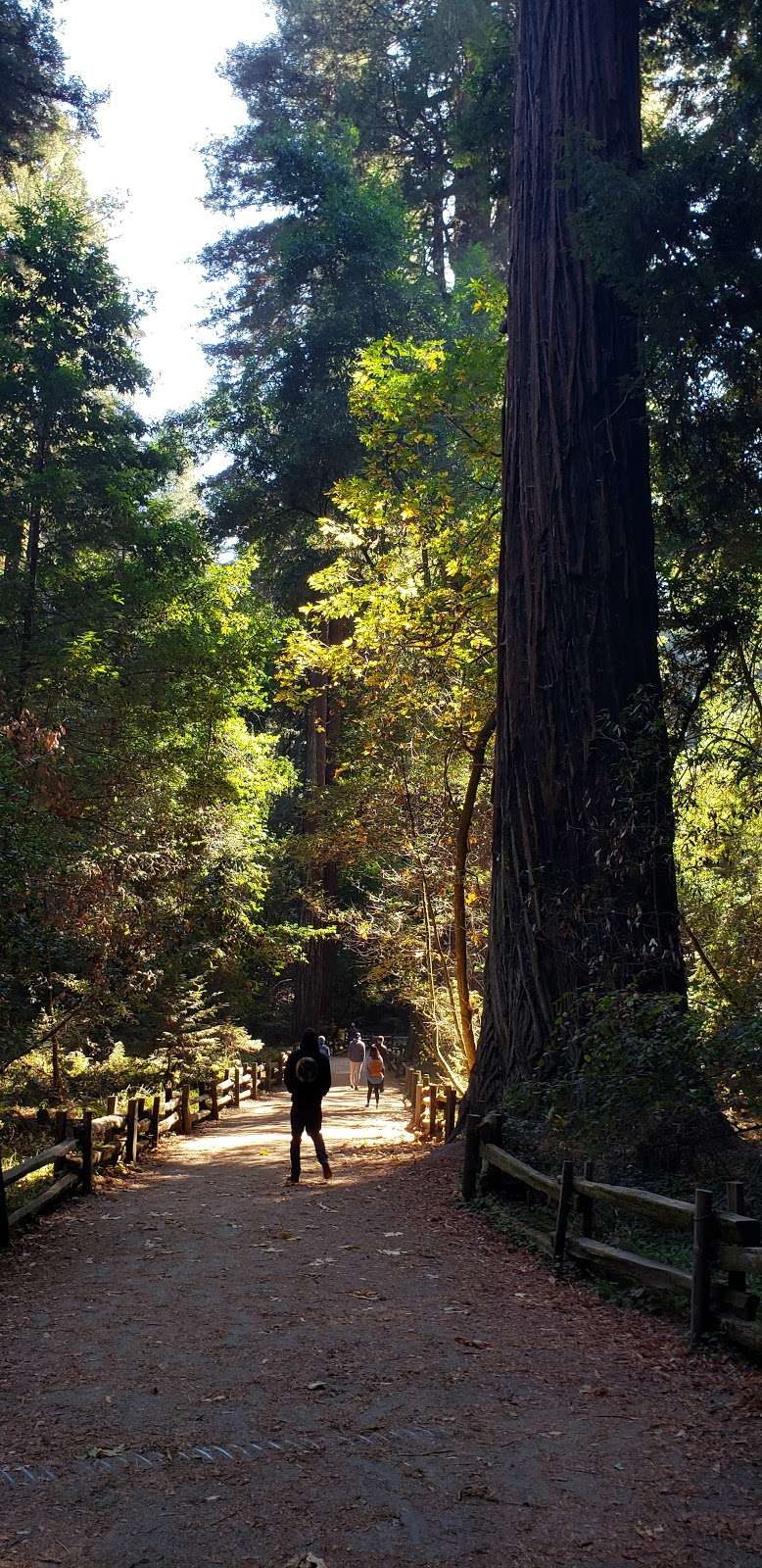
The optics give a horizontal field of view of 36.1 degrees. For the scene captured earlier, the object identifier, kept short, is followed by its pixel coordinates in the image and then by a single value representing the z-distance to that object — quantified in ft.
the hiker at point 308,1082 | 37.93
